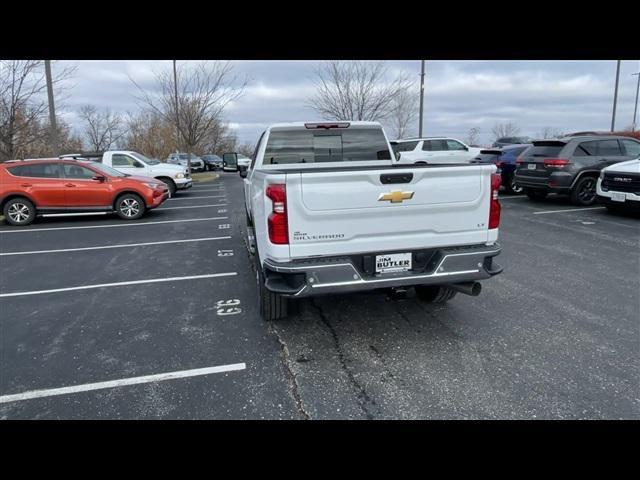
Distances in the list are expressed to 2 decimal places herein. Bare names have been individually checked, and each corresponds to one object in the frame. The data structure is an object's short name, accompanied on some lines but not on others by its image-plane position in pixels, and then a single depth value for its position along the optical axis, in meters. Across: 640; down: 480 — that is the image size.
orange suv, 10.35
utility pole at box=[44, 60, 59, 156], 13.98
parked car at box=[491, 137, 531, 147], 27.23
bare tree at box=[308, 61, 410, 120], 20.37
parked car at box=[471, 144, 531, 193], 13.30
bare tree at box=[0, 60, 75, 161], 13.44
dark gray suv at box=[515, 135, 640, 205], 10.27
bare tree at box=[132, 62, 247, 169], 24.27
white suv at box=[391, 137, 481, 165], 15.99
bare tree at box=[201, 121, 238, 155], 47.38
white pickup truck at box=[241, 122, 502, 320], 3.10
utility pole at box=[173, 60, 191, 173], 22.71
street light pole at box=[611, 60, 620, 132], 25.16
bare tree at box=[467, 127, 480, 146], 44.46
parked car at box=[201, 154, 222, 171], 35.81
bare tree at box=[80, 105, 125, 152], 43.16
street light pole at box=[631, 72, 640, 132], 33.35
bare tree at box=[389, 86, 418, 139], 24.05
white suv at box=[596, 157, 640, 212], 8.52
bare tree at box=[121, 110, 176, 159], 44.41
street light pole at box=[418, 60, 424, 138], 20.91
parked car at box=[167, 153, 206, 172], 30.95
